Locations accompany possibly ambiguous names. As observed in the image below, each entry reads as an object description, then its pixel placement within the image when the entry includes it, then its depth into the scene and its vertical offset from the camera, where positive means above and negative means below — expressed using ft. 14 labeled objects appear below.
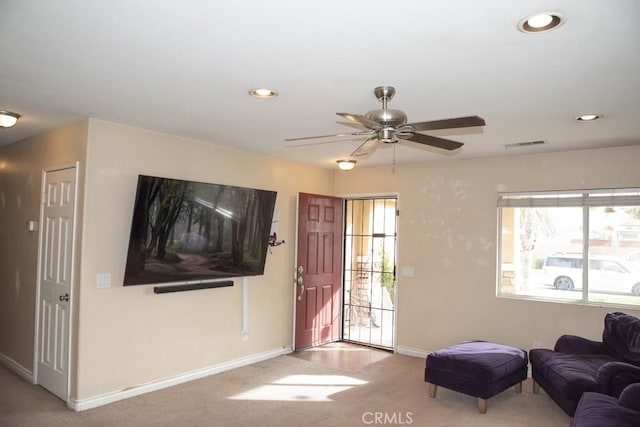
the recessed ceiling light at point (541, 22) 6.21 +3.21
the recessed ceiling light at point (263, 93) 9.66 +3.18
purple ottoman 12.39 -3.88
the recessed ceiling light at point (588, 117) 11.02 +3.19
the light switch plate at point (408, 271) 18.70 -1.49
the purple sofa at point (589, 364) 10.66 -3.43
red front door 18.98 -1.58
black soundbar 13.94 -1.87
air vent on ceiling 14.28 +3.21
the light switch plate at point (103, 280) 12.62 -1.47
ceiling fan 8.00 +2.14
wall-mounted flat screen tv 13.15 +0.03
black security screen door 20.15 -1.68
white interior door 12.66 -1.51
